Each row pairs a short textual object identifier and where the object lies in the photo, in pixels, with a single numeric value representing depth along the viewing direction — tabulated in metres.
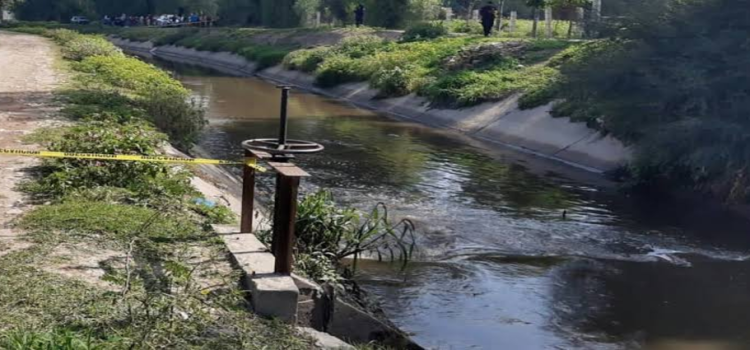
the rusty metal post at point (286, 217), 7.54
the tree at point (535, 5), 42.07
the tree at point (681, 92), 17.48
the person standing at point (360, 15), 60.47
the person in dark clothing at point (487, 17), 43.16
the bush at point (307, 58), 44.72
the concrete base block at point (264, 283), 7.23
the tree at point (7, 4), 66.00
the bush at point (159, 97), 17.61
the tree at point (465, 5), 69.19
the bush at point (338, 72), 40.06
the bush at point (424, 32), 44.78
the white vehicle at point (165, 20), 86.11
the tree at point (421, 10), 55.41
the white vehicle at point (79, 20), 90.88
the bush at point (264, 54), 50.50
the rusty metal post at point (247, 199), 8.85
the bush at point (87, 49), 32.19
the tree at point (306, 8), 67.00
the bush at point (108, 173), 10.01
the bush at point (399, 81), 34.72
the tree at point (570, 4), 41.58
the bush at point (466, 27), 48.22
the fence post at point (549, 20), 42.98
